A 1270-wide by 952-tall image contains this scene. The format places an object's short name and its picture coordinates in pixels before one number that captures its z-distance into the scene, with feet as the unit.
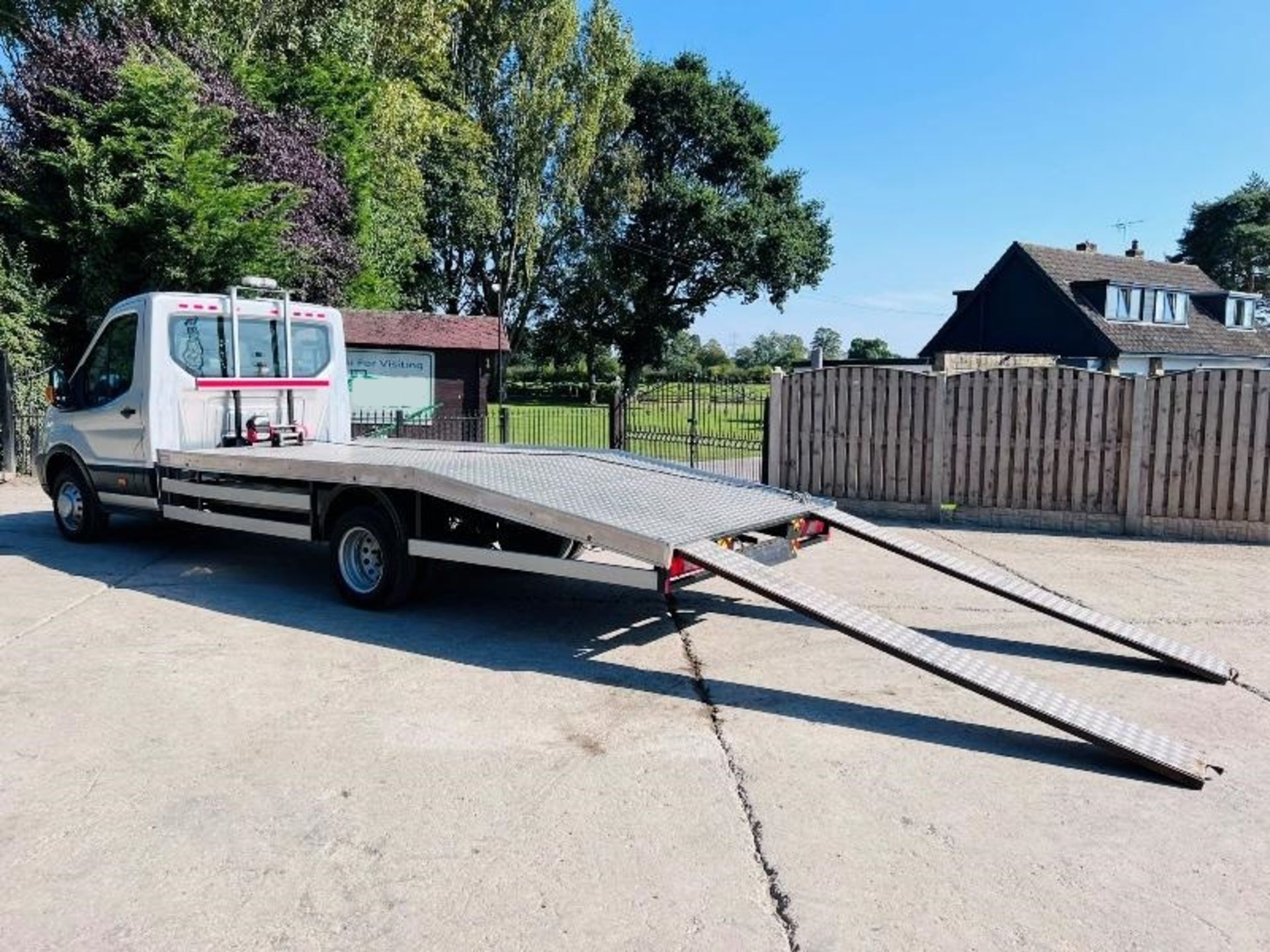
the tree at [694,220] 146.10
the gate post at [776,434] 43.14
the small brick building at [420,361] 58.13
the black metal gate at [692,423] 48.88
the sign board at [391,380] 58.03
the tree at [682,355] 170.91
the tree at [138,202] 55.21
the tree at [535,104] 117.08
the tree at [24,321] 53.26
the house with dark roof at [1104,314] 125.80
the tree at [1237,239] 211.61
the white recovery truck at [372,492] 18.61
